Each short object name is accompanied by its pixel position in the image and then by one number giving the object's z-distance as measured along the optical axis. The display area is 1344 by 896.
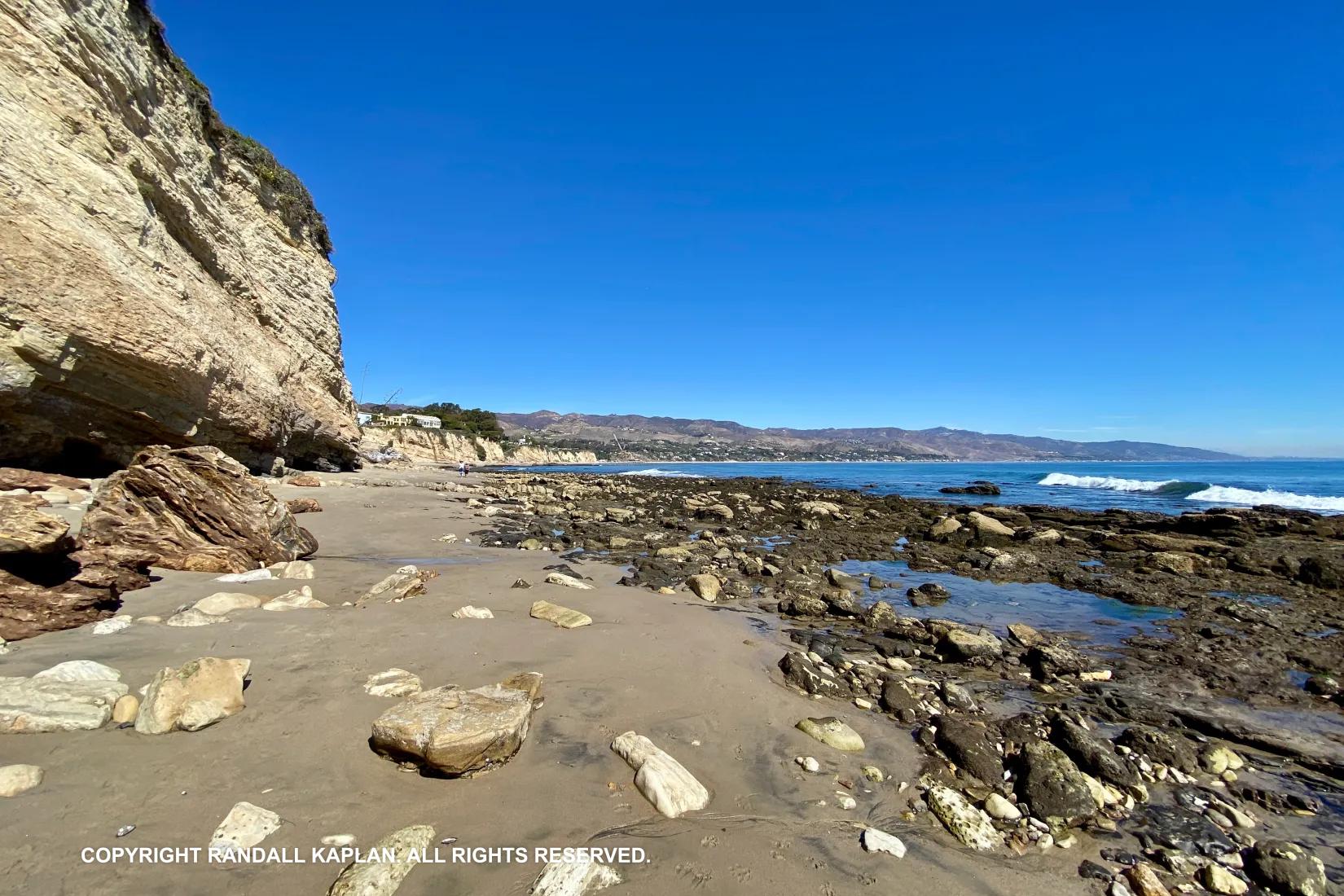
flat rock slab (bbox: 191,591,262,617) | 5.01
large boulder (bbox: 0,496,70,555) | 4.11
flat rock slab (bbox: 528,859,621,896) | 2.29
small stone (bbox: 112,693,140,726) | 3.03
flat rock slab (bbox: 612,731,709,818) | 2.98
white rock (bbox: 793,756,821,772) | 3.59
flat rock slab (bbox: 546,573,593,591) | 7.86
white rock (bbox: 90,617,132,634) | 4.27
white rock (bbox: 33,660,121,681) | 3.17
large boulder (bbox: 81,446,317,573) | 6.44
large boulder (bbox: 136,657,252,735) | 2.99
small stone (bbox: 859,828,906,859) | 2.85
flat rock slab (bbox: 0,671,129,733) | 2.82
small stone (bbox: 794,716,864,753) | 3.93
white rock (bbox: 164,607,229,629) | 4.65
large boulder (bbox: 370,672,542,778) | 2.92
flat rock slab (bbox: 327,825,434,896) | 2.16
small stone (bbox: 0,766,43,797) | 2.34
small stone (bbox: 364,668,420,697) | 3.78
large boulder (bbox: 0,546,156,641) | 4.06
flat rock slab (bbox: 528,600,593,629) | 5.96
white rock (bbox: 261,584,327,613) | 5.45
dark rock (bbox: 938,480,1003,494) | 34.56
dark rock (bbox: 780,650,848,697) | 4.89
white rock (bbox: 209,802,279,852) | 2.33
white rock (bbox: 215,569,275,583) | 6.21
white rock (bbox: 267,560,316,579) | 6.84
